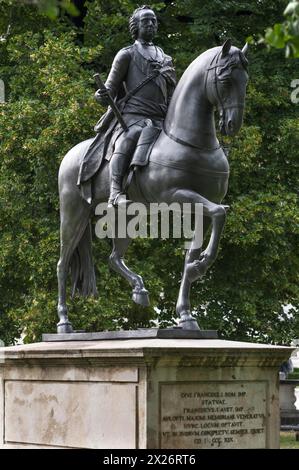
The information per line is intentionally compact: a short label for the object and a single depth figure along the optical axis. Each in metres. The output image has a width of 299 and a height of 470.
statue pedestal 10.37
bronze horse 11.20
